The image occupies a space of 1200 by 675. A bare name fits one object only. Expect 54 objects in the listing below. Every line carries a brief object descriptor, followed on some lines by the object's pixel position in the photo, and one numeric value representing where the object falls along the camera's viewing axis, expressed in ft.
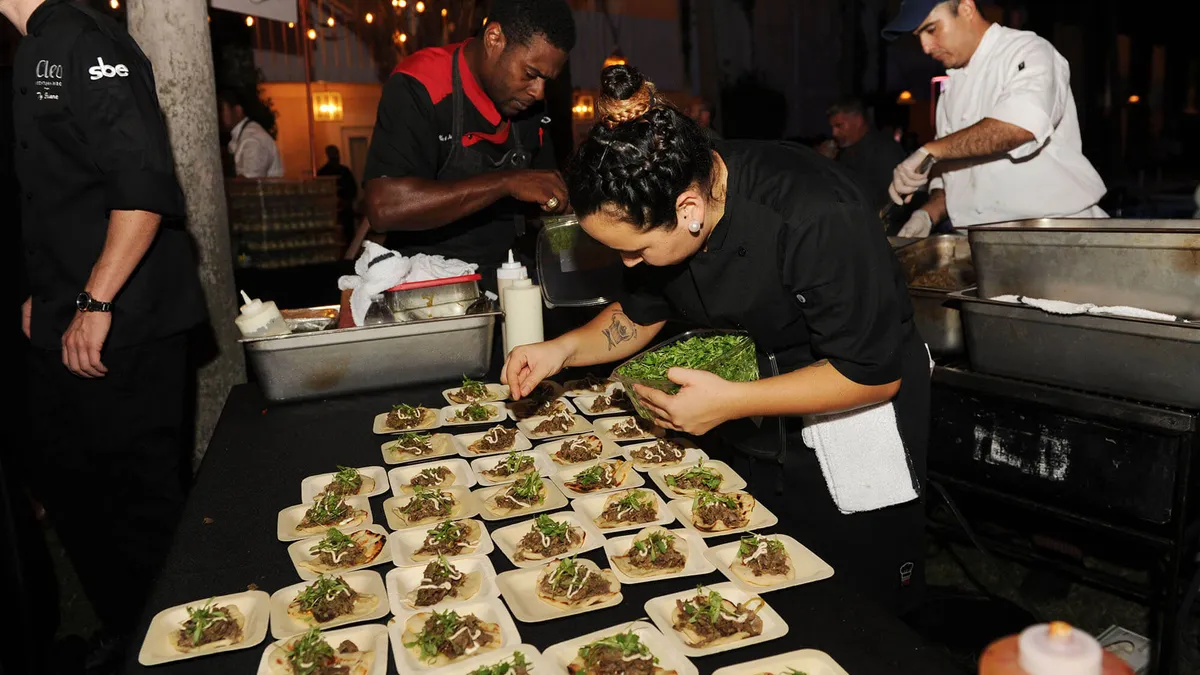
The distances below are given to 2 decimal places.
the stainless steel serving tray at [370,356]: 7.50
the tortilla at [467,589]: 4.70
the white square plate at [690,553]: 4.72
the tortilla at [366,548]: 5.00
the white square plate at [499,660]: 3.92
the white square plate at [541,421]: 7.36
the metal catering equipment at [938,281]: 9.04
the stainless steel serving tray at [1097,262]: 6.50
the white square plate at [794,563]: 4.51
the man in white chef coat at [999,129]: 9.82
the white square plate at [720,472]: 6.09
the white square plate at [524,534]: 5.13
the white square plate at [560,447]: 6.84
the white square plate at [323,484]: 5.98
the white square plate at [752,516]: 5.33
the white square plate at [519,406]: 7.84
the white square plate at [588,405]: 7.93
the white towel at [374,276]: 7.94
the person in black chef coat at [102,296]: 7.67
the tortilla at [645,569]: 4.75
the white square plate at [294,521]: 5.37
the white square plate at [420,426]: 7.21
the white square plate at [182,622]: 4.09
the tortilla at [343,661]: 4.01
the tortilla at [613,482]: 6.15
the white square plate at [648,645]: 3.94
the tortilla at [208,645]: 4.14
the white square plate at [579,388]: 8.42
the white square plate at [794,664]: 3.75
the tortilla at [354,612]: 4.43
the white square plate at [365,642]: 4.01
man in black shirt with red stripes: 8.87
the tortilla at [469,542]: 5.11
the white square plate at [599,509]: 5.44
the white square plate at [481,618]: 4.01
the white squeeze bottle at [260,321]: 7.41
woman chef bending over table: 4.95
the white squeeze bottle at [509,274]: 8.41
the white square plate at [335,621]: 4.35
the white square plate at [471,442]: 6.97
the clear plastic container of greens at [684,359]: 5.13
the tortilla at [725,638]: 4.07
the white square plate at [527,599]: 4.38
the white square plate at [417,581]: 4.60
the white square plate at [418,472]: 6.35
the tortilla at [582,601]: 4.46
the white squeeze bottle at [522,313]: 8.21
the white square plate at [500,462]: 6.56
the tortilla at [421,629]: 4.06
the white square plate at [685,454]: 6.53
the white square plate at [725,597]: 4.01
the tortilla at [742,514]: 5.30
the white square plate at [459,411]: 7.63
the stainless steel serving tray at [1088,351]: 6.50
